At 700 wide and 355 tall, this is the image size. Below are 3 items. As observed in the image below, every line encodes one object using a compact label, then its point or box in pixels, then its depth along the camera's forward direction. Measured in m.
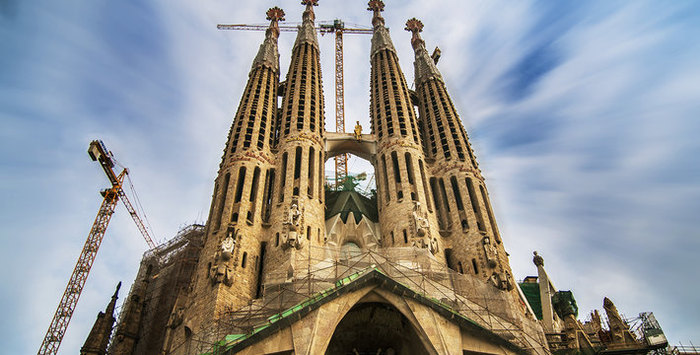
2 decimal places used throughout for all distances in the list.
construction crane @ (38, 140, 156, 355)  37.94
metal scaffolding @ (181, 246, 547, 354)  23.53
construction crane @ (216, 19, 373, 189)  53.78
